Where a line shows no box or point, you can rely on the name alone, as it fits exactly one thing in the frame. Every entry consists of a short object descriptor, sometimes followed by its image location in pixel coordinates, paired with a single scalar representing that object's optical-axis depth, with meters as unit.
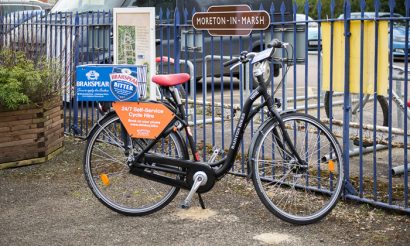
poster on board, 6.70
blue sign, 5.38
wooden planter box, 6.53
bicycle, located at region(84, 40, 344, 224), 4.85
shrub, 6.37
